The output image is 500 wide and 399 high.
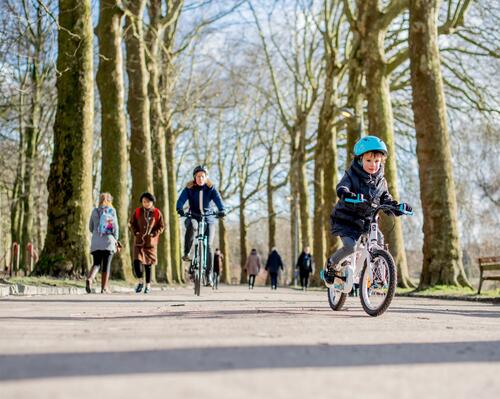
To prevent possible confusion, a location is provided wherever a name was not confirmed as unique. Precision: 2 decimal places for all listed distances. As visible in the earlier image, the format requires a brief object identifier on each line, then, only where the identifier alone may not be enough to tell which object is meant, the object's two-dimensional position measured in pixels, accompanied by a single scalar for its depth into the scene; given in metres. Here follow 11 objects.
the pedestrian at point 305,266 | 29.75
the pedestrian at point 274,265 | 32.22
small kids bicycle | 7.34
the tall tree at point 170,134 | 28.81
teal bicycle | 11.87
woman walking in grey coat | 13.43
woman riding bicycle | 11.98
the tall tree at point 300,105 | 32.66
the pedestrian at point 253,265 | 33.12
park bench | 15.59
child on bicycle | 7.63
